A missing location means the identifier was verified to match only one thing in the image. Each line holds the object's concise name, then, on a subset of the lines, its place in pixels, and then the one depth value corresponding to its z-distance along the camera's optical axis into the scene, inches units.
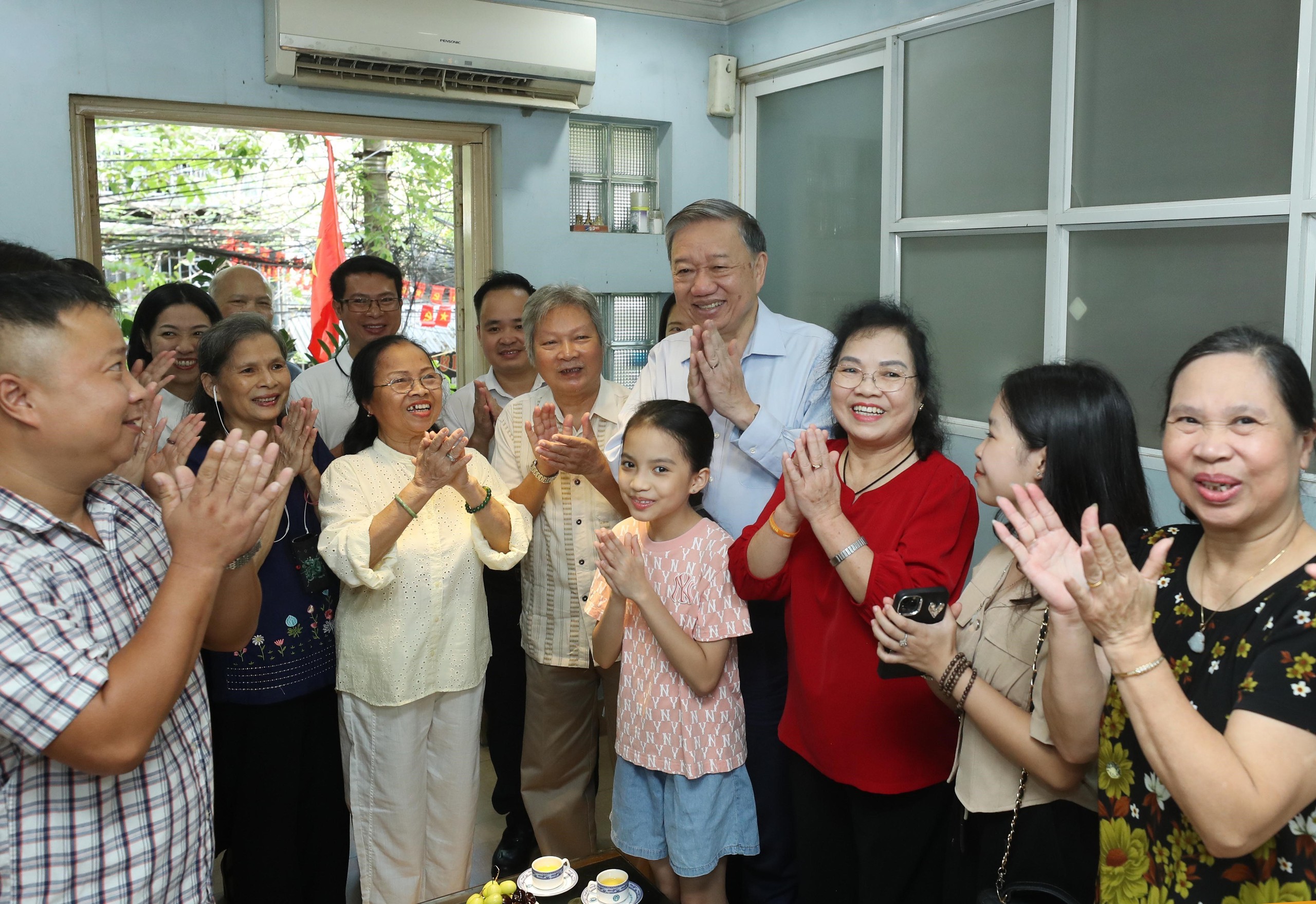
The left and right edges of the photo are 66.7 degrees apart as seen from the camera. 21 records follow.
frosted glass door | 165.2
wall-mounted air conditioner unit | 145.7
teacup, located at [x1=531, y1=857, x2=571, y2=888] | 73.8
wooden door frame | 142.7
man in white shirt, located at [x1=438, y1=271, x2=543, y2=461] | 125.0
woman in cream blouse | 92.0
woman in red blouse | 71.9
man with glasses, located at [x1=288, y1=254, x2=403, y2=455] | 125.2
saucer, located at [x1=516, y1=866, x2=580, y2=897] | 73.2
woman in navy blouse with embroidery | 90.4
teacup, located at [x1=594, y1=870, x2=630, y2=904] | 72.2
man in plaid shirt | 49.4
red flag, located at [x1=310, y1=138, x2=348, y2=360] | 242.4
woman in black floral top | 44.8
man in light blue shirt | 87.9
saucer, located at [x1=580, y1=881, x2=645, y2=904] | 72.3
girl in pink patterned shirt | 82.7
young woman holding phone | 60.8
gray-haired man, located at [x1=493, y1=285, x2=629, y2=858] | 102.6
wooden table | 74.7
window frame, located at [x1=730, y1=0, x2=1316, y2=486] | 103.7
